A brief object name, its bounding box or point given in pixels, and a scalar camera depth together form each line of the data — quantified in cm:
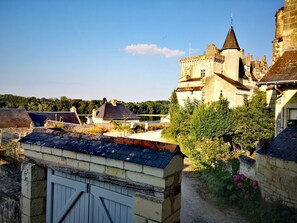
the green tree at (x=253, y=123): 1948
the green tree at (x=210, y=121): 1881
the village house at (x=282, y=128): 604
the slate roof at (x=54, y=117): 3297
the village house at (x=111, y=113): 3641
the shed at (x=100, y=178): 244
